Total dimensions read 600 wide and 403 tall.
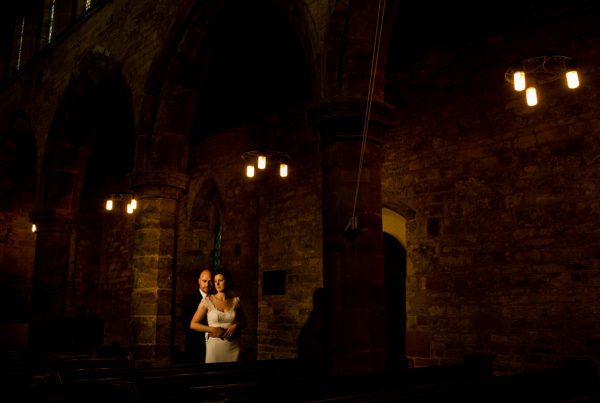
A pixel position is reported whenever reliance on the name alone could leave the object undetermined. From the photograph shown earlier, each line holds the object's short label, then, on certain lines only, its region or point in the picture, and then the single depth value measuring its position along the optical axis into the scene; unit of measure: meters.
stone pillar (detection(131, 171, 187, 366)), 7.50
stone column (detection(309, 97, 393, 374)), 4.79
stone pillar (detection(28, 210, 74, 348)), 10.74
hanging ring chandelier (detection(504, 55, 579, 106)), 6.16
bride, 5.64
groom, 6.04
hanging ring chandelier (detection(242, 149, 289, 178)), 9.56
